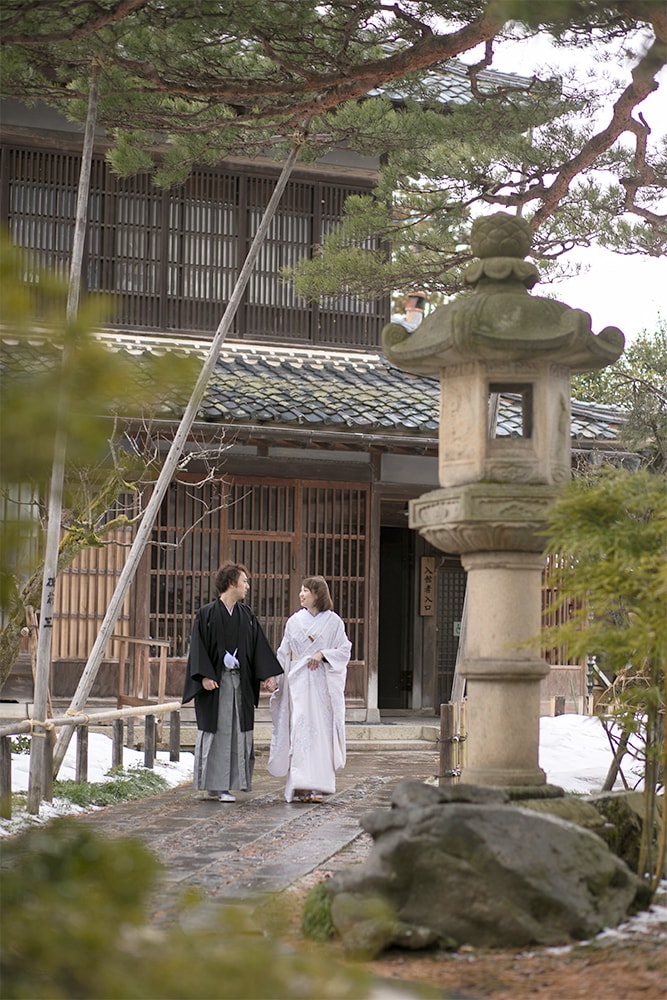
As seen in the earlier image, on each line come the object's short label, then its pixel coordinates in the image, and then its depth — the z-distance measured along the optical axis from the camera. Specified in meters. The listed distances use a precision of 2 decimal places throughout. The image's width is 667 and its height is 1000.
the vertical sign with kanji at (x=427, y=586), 16.94
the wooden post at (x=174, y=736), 11.88
